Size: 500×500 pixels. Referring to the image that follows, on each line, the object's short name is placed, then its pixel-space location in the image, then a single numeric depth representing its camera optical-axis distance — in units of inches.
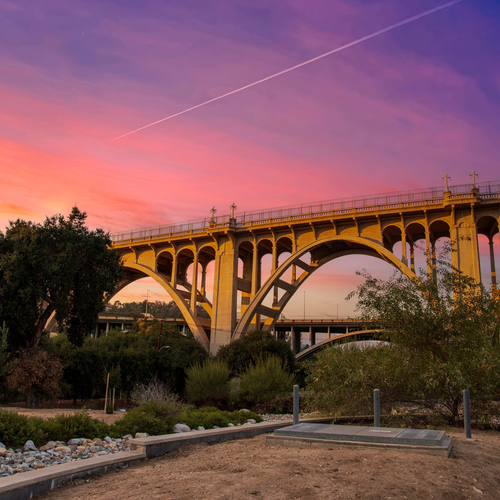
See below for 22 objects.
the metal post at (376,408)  454.3
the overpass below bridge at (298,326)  2367.1
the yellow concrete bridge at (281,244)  1285.7
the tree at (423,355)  503.2
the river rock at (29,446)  329.4
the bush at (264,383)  892.0
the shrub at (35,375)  905.5
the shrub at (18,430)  336.8
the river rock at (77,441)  357.7
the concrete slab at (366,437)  296.8
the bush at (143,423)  409.1
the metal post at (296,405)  449.4
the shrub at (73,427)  364.8
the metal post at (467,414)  404.8
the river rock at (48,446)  338.2
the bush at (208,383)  960.5
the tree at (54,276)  977.5
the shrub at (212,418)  480.1
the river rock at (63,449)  331.0
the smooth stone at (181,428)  442.4
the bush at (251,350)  1432.1
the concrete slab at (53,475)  225.6
